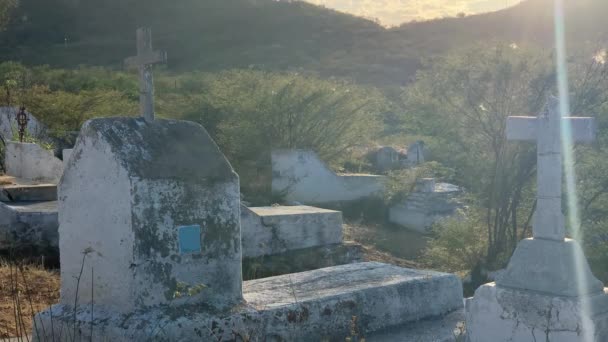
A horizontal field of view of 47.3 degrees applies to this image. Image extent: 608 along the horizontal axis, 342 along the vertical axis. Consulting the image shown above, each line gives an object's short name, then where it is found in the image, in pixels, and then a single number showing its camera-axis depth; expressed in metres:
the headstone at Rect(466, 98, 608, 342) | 3.95
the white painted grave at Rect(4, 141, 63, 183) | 11.22
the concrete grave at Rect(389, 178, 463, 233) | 14.48
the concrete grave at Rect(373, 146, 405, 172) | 18.61
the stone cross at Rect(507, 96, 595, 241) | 4.25
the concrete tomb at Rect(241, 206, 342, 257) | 8.52
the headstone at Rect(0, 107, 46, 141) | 14.05
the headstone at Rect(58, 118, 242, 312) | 3.30
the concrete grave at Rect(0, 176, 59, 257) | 7.66
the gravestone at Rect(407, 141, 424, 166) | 18.48
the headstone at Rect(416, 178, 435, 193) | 15.15
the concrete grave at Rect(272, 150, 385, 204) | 13.59
